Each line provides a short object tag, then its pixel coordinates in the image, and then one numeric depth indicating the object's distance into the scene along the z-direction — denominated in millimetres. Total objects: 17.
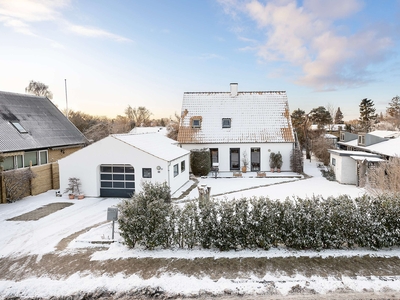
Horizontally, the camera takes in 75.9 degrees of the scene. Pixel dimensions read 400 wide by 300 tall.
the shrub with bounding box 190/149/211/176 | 20594
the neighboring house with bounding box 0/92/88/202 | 15203
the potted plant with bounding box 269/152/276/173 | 21781
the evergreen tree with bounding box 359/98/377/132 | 49219
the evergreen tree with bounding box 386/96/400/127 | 50372
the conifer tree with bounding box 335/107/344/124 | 70031
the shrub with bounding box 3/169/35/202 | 13891
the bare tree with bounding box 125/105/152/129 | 65000
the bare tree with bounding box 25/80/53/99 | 51469
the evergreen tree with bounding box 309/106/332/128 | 35469
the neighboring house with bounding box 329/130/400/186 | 15609
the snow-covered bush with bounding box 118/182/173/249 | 7730
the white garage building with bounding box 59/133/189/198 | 14141
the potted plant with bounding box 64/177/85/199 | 14602
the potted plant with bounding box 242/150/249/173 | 22141
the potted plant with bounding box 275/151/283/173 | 21672
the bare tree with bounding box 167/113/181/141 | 38531
